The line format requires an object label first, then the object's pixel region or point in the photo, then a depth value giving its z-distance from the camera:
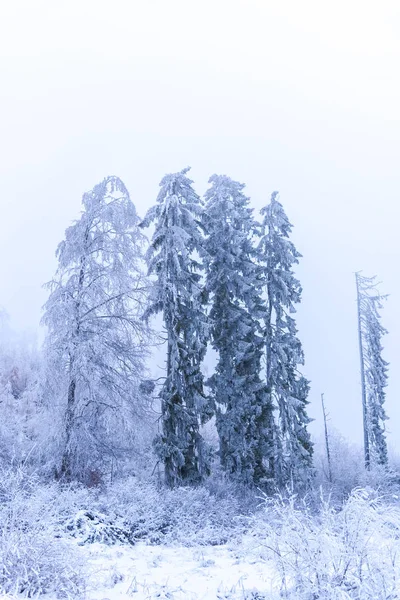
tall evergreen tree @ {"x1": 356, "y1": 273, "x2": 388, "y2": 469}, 30.17
